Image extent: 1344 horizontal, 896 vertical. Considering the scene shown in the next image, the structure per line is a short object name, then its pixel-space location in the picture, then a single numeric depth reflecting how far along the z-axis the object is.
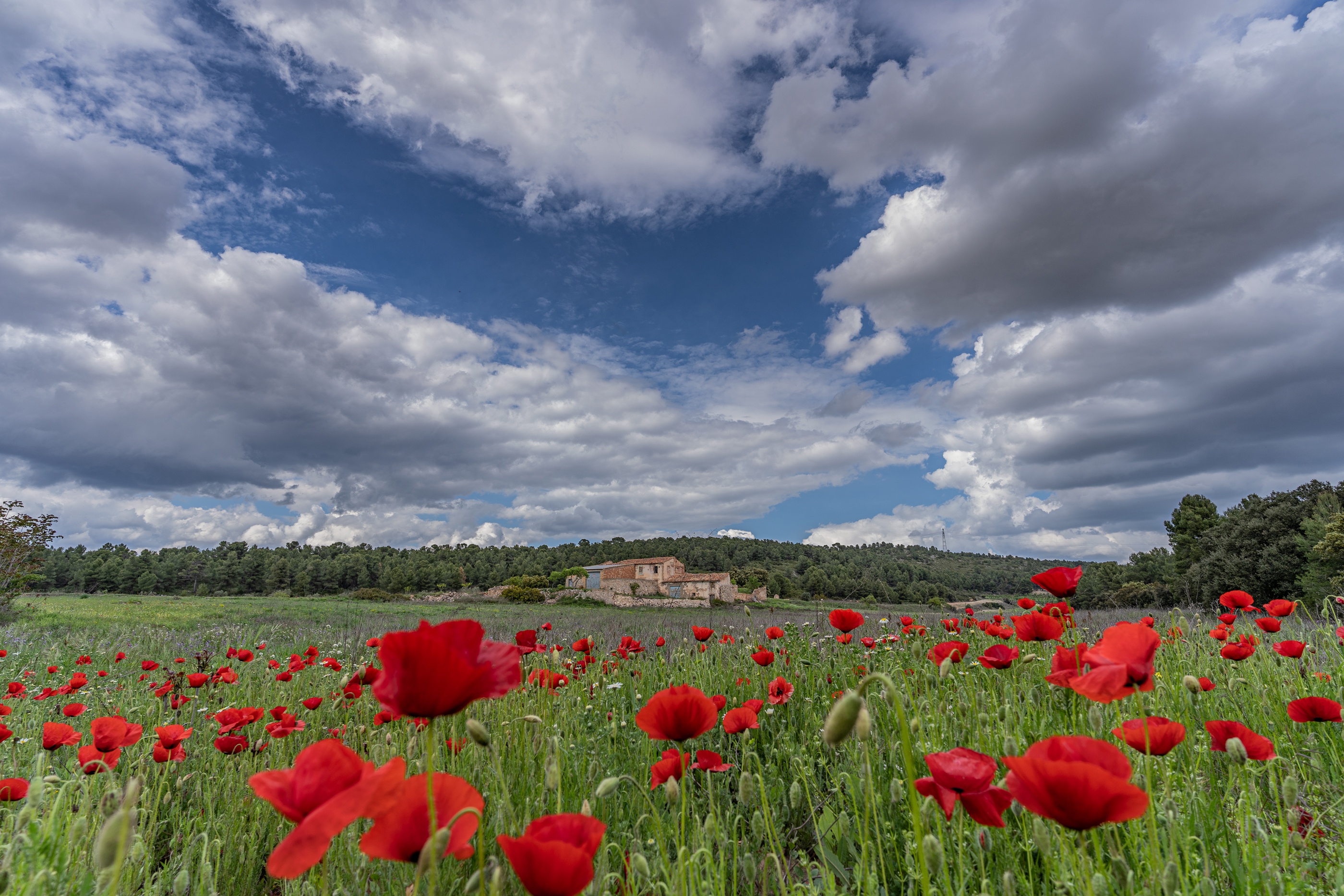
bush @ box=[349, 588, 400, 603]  51.13
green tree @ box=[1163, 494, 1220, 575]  39.84
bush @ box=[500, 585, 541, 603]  49.91
